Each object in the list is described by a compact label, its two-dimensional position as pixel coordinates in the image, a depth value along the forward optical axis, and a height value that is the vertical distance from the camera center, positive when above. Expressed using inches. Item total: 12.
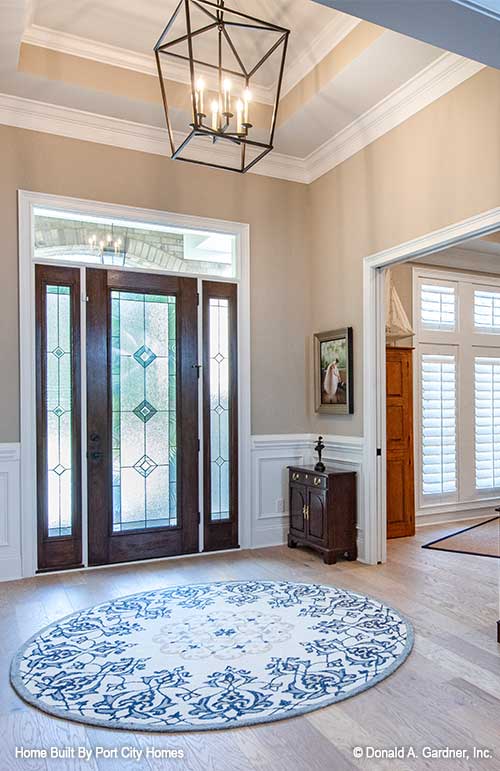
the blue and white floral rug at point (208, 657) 100.7 -56.6
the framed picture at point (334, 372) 200.4 +4.9
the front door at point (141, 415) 187.9 -9.7
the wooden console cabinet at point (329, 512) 188.9 -42.8
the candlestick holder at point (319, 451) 198.5 -23.9
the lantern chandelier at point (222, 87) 127.2 +98.4
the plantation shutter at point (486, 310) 269.4 +35.1
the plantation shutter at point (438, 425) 248.1 -17.9
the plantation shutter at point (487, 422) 264.2 -17.8
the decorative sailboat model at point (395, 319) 227.0 +26.3
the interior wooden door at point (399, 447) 224.7 -24.5
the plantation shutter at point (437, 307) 253.3 +35.0
